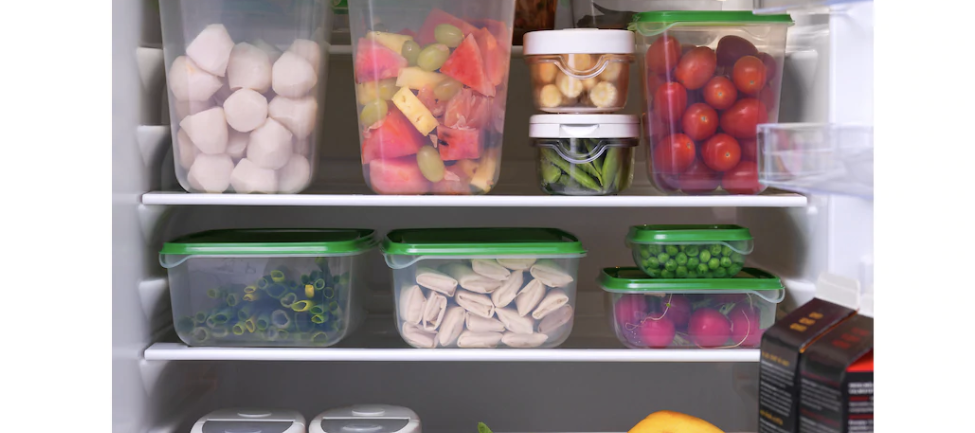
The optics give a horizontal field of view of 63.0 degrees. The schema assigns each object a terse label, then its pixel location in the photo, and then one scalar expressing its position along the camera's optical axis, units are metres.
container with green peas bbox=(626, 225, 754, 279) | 1.35
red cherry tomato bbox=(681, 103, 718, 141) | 1.29
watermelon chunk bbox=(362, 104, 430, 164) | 1.29
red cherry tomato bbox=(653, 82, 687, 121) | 1.31
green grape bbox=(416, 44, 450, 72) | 1.27
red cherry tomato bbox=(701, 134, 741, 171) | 1.30
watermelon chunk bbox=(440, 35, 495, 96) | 1.27
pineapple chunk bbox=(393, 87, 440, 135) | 1.28
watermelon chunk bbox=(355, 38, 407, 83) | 1.28
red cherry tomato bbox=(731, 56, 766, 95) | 1.29
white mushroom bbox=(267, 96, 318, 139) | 1.30
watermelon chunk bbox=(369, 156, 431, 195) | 1.31
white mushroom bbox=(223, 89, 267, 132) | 1.28
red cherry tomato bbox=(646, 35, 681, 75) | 1.30
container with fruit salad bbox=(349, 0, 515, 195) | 1.27
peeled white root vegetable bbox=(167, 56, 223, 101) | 1.28
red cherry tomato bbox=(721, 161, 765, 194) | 1.31
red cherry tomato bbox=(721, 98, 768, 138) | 1.29
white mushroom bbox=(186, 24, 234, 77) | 1.27
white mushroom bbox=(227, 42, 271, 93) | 1.28
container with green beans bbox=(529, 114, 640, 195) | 1.32
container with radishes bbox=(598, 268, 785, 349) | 1.34
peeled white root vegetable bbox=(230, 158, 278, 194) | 1.30
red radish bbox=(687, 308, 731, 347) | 1.35
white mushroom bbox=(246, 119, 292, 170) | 1.29
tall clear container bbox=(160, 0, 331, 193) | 1.28
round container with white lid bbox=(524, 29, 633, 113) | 1.31
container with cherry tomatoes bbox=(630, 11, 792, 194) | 1.29
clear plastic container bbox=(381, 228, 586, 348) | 1.33
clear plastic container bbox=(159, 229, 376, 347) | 1.34
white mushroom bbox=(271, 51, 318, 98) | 1.29
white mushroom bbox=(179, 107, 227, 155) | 1.28
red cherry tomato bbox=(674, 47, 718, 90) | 1.29
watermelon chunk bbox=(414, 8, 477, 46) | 1.27
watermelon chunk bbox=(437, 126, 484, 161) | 1.29
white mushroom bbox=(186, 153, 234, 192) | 1.30
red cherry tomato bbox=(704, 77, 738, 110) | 1.29
